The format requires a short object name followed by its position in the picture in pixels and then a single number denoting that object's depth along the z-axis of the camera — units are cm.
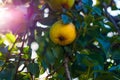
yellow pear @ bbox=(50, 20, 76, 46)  98
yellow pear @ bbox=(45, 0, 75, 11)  105
